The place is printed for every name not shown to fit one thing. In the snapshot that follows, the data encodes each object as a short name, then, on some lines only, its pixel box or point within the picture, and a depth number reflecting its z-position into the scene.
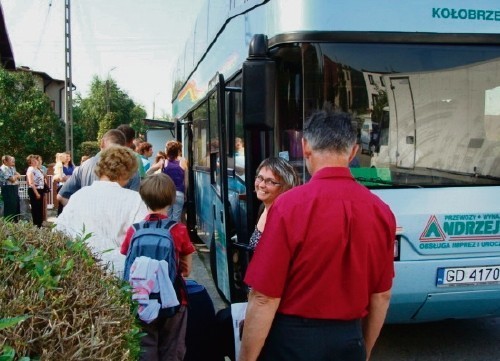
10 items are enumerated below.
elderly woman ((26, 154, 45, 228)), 12.65
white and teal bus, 4.21
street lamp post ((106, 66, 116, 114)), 59.22
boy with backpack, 3.37
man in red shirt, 2.31
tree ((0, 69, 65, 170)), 23.84
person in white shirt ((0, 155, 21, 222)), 11.70
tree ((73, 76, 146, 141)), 60.47
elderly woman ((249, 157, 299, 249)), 3.95
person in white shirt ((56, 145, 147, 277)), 3.71
